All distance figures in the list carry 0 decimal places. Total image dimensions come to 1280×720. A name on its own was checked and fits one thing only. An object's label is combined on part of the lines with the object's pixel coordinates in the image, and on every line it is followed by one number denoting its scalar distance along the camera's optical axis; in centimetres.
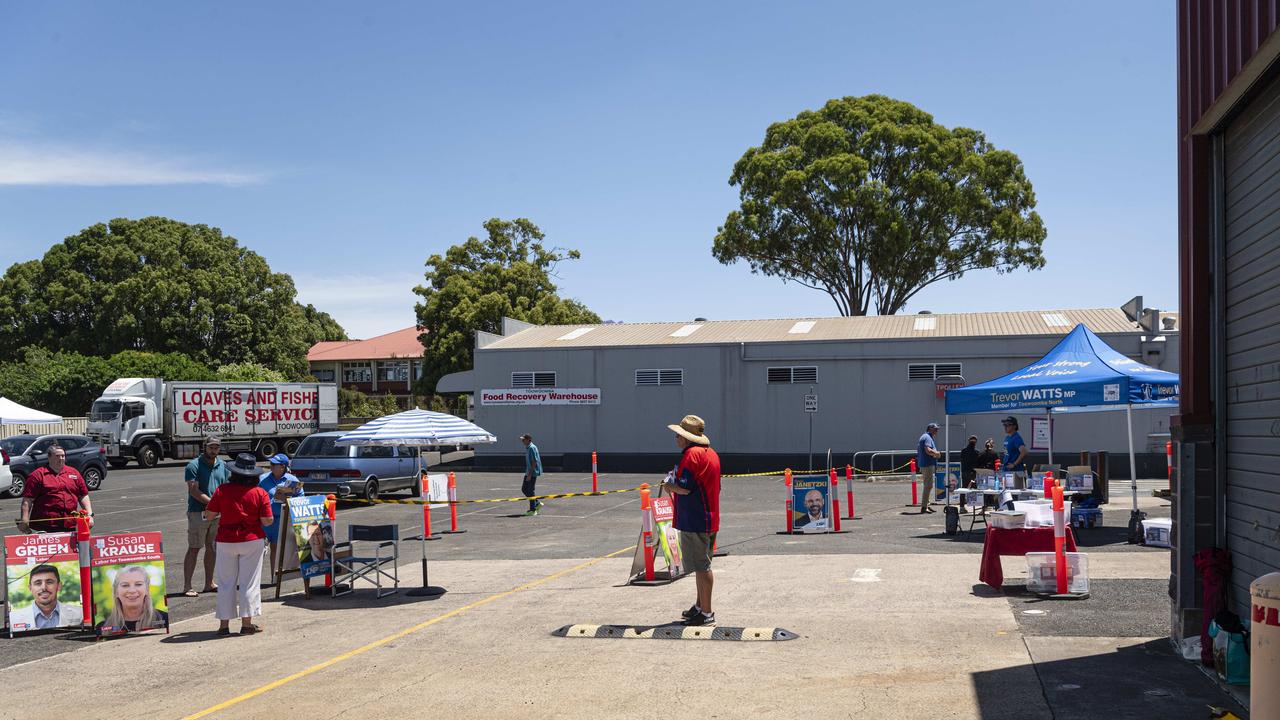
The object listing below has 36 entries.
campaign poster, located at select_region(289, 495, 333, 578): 1238
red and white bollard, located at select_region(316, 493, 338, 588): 1255
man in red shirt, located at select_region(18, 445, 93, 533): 1188
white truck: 4084
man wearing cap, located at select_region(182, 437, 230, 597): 1234
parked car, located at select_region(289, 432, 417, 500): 2408
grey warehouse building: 3350
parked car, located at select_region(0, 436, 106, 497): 2956
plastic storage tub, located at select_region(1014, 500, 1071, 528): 1180
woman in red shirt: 1009
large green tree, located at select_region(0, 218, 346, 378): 6106
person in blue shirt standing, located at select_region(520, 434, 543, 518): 2098
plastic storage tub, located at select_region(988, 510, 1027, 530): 1148
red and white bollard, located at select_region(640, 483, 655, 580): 1246
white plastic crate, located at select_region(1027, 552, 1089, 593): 1073
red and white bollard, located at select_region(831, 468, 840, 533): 1744
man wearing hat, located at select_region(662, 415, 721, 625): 983
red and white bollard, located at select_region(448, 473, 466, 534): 1864
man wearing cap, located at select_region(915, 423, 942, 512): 2059
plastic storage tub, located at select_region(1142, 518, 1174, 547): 1456
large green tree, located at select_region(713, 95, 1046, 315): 4844
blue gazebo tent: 1609
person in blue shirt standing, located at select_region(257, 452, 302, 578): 1266
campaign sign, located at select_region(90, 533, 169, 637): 1038
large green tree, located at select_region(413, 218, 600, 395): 5641
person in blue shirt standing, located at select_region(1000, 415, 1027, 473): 1859
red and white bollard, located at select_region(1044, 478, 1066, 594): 1067
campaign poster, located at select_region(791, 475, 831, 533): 1738
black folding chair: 1250
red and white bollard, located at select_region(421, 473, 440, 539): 1717
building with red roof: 8606
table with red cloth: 1126
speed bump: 920
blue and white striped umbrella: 1306
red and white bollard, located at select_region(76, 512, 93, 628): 1062
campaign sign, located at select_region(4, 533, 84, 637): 1043
